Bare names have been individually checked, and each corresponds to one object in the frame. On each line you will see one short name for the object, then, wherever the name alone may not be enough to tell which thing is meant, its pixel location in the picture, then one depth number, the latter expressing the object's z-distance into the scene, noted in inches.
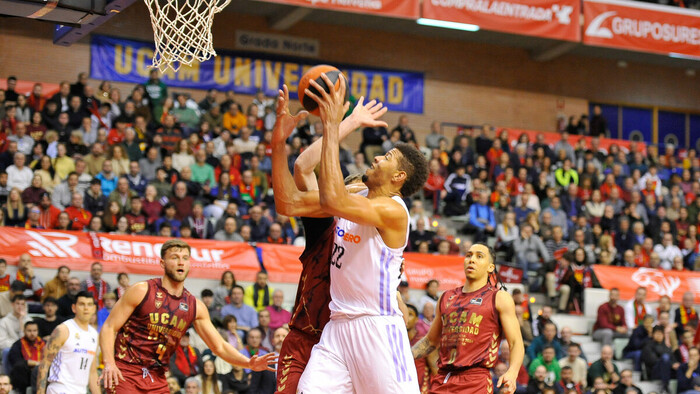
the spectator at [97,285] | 516.1
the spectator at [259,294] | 564.7
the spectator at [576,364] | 562.6
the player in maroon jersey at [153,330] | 285.4
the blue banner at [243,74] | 820.6
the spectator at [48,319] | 468.1
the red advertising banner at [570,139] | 908.6
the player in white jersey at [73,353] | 370.9
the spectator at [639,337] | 610.2
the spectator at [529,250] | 686.5
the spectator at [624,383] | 551.5
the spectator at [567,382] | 540.7
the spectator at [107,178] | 620.7
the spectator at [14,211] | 573.9
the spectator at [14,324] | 469.4
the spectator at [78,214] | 579.5
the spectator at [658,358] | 586.6
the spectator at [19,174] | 602.5
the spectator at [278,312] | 541.0
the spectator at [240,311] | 536.4
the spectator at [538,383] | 523.5
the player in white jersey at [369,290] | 211.9
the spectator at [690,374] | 568.7
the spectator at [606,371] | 566.3
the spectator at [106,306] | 495.8
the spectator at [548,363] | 550.9
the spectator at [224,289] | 549.0
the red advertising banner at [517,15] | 813.9
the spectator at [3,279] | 503.8
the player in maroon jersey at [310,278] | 226.7
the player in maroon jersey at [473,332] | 293.0
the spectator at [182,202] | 619.5
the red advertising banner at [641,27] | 864.9
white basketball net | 299.9
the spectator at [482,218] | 719.7
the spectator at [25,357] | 439.8
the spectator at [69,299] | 487.5
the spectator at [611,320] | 634.2
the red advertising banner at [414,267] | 609.3
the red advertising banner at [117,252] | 548.1
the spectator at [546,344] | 567.2
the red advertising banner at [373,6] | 771.4
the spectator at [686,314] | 640.4
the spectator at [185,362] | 477.4
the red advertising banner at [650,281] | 688.4
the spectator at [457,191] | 748.0
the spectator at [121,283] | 517.7
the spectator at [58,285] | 510.9
